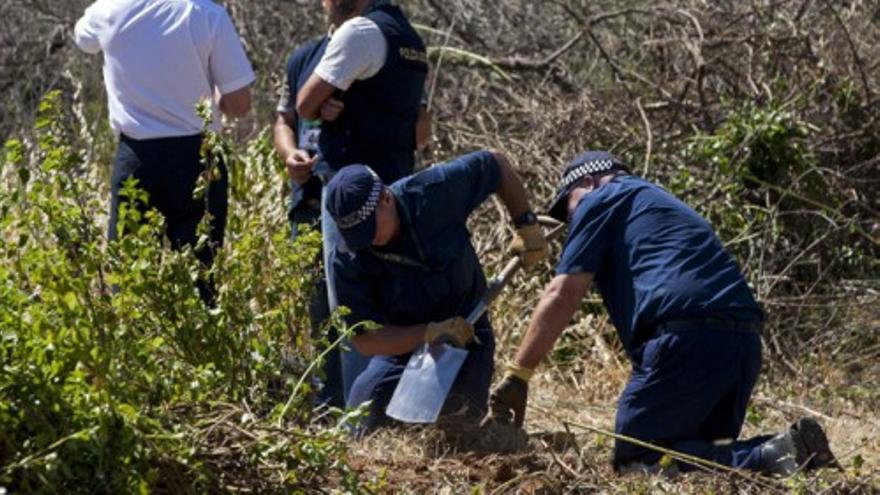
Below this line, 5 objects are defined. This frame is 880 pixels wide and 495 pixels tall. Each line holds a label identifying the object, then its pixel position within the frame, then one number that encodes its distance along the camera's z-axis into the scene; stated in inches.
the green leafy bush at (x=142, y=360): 333.7
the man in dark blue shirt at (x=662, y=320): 446.6
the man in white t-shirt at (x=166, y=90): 549.6
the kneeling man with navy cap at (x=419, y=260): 451.5
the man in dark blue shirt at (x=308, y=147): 523.8
